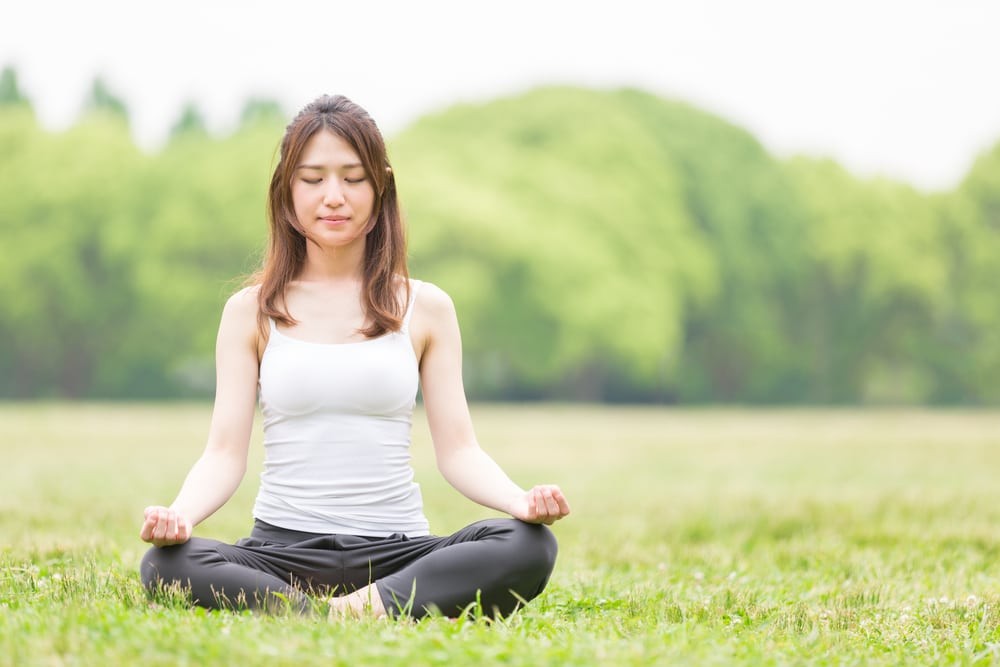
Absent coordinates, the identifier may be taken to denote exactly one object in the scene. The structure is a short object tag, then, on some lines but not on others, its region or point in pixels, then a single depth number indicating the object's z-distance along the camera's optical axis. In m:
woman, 8.73
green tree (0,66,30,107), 89.06
